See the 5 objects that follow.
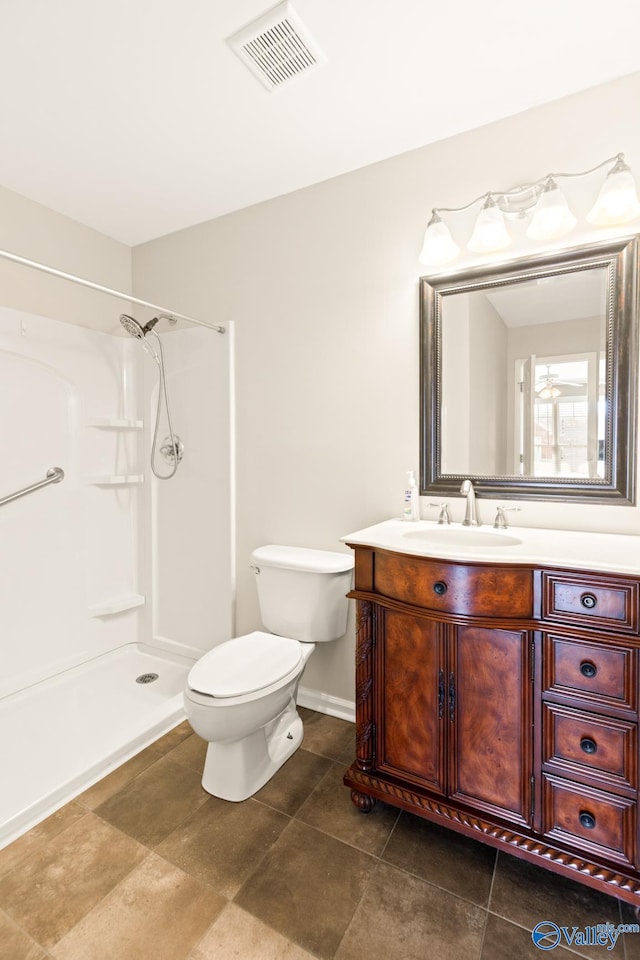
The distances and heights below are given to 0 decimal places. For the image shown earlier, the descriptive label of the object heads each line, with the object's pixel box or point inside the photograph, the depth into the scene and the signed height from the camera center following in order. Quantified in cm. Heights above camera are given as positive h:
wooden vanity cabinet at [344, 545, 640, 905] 120 -68
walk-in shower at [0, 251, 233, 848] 219 -29
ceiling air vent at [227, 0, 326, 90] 134 +130
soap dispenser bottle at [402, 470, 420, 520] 187 -12
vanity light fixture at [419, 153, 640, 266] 145 +87
